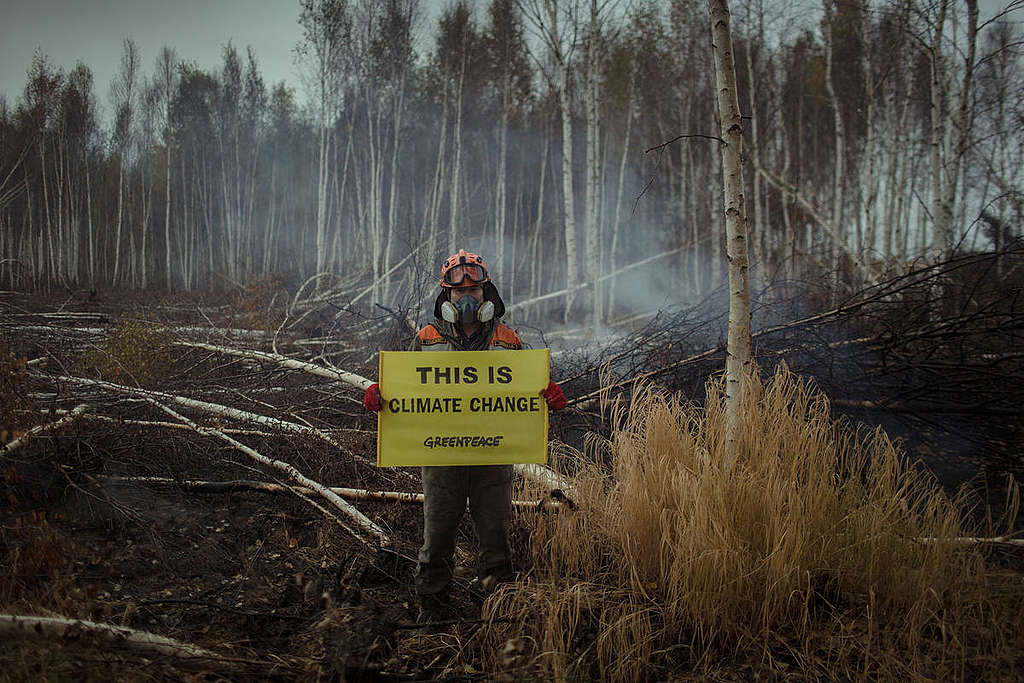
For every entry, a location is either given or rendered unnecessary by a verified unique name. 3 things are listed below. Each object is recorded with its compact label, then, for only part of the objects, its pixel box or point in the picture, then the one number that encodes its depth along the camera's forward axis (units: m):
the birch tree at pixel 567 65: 12.29
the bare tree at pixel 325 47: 17.16
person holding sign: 3.19
